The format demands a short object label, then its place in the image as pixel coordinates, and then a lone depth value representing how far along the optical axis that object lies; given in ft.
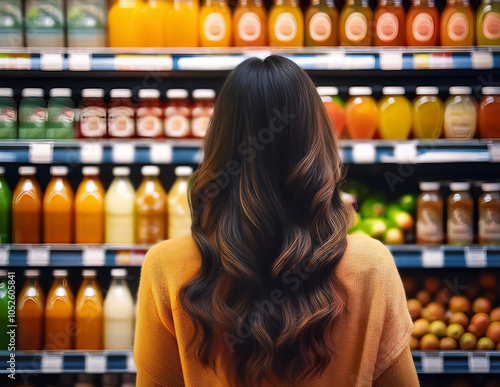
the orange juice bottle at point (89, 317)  7.29
